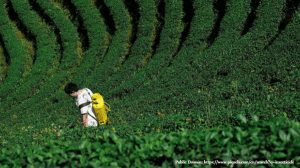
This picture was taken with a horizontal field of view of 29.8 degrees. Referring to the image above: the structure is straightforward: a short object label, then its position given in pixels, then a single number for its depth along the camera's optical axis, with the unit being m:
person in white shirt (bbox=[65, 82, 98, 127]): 14.67
